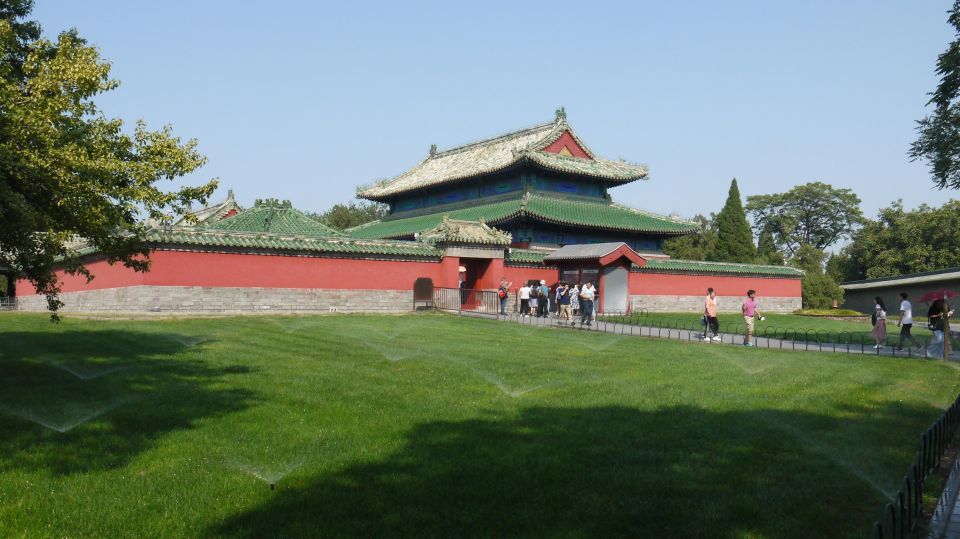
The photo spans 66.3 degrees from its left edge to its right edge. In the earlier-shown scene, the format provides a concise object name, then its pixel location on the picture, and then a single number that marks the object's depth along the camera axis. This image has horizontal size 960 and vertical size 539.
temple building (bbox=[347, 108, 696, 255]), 38.09
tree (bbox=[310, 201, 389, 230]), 87.12
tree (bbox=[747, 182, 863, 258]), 78.25
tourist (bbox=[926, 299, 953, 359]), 19.30
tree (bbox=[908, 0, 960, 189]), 21.98
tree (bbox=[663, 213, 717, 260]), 60.56
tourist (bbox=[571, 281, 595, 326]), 25.51
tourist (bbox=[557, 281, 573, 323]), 30.85
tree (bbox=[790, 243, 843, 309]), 48.50
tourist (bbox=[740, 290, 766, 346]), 21.02
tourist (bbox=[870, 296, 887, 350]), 21.27
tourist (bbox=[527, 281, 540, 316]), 30.66
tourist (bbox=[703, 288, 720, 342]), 21.86
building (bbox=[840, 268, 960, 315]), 43.69
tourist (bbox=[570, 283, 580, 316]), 29.82
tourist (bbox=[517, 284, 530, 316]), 30.31
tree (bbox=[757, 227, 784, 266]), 65.56
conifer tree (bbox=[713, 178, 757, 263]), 56.94
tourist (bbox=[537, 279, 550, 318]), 30.56
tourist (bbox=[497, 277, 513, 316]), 31.08
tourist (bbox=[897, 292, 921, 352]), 20.28
